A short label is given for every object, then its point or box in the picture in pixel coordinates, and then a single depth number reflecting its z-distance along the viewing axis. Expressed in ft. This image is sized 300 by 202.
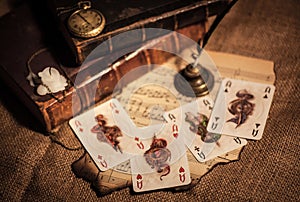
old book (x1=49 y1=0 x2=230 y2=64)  1.63
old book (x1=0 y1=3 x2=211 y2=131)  1.60
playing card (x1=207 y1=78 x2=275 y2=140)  1.60
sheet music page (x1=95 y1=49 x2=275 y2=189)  1.55
